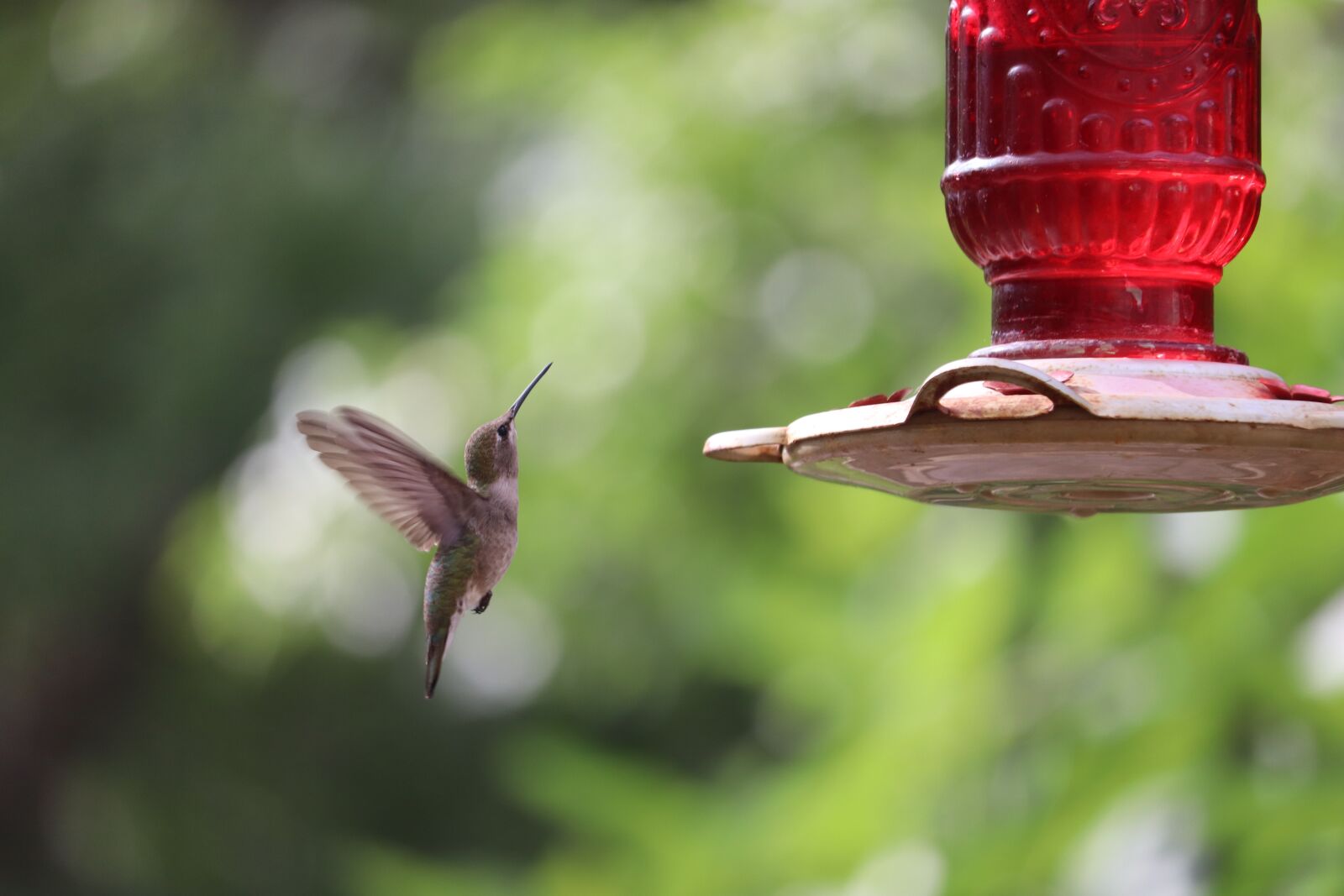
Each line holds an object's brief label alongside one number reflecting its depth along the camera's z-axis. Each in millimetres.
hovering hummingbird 5500
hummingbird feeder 4230
